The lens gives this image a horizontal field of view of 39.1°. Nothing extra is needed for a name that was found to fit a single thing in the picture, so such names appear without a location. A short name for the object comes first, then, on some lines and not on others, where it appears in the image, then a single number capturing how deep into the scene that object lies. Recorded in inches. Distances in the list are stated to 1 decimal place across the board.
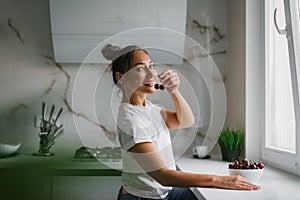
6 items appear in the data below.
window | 68.5
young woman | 51.3
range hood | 97.7
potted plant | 91.8
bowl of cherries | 59.8
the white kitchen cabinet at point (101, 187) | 96.2
